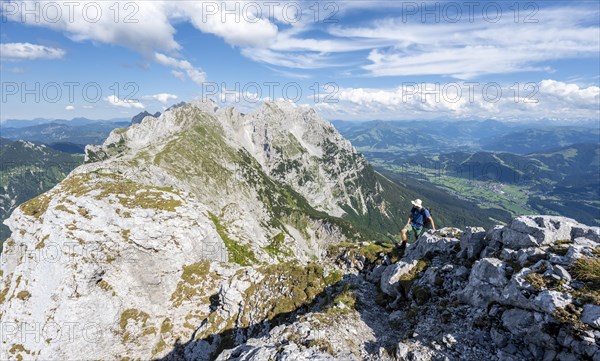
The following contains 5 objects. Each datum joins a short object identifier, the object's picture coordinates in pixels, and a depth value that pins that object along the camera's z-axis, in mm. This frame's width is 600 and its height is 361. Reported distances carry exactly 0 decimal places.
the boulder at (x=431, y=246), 27391
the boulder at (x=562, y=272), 17141
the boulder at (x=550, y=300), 16078
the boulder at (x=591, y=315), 14615
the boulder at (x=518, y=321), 17188
